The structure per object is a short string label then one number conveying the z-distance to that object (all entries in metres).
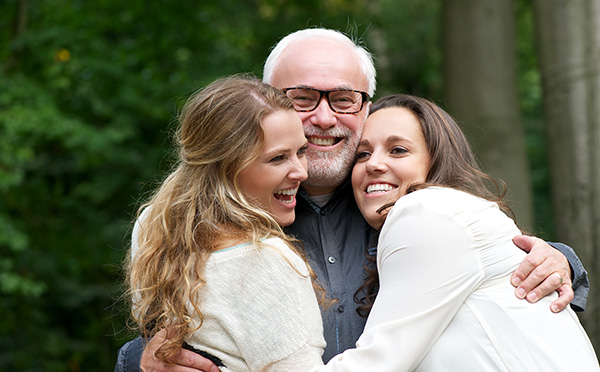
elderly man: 2.89
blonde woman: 2.34
